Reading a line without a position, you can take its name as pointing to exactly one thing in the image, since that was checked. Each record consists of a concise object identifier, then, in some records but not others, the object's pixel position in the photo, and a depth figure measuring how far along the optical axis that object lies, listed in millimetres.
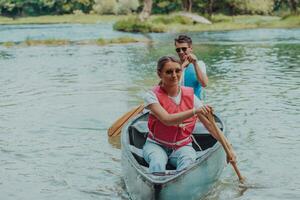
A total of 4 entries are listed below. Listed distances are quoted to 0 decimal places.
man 11712
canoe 8080
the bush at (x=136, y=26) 64083
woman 8725
